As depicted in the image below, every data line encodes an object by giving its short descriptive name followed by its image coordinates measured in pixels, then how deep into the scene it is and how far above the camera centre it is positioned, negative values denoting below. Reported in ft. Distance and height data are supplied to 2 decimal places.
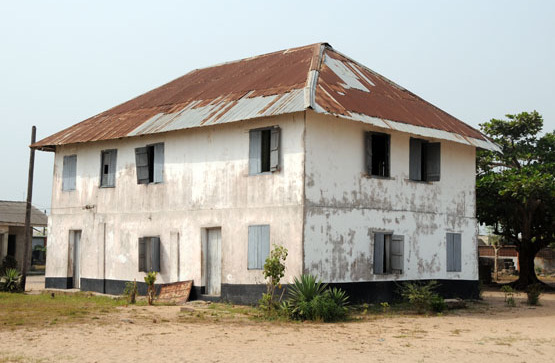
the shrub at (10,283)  71.15 -4.01
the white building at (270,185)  56.03 +5.45
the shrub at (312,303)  48.19 -3.62
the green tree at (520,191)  81.76 +6.89
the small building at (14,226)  110.22 +2.53
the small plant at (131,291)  60.90 -4.07
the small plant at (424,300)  54.75 -3.66
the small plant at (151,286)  59.11 -3.38
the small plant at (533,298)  64.39 -3.86
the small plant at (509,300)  63.00 -4.07
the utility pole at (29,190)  80.23 +6.04
